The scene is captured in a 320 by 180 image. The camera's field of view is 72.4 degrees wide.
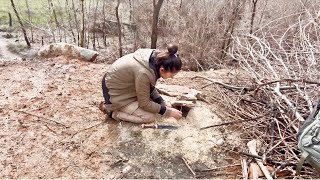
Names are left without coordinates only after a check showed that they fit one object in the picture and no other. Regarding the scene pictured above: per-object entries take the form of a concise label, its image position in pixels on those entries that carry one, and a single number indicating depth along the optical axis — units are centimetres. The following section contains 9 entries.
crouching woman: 214
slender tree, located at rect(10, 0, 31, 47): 642
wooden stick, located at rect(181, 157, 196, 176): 203
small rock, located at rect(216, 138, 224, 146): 225
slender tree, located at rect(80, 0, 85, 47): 594
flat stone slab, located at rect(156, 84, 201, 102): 273
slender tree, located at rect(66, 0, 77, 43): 659
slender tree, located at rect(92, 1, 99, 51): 664
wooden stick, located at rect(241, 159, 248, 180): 193
